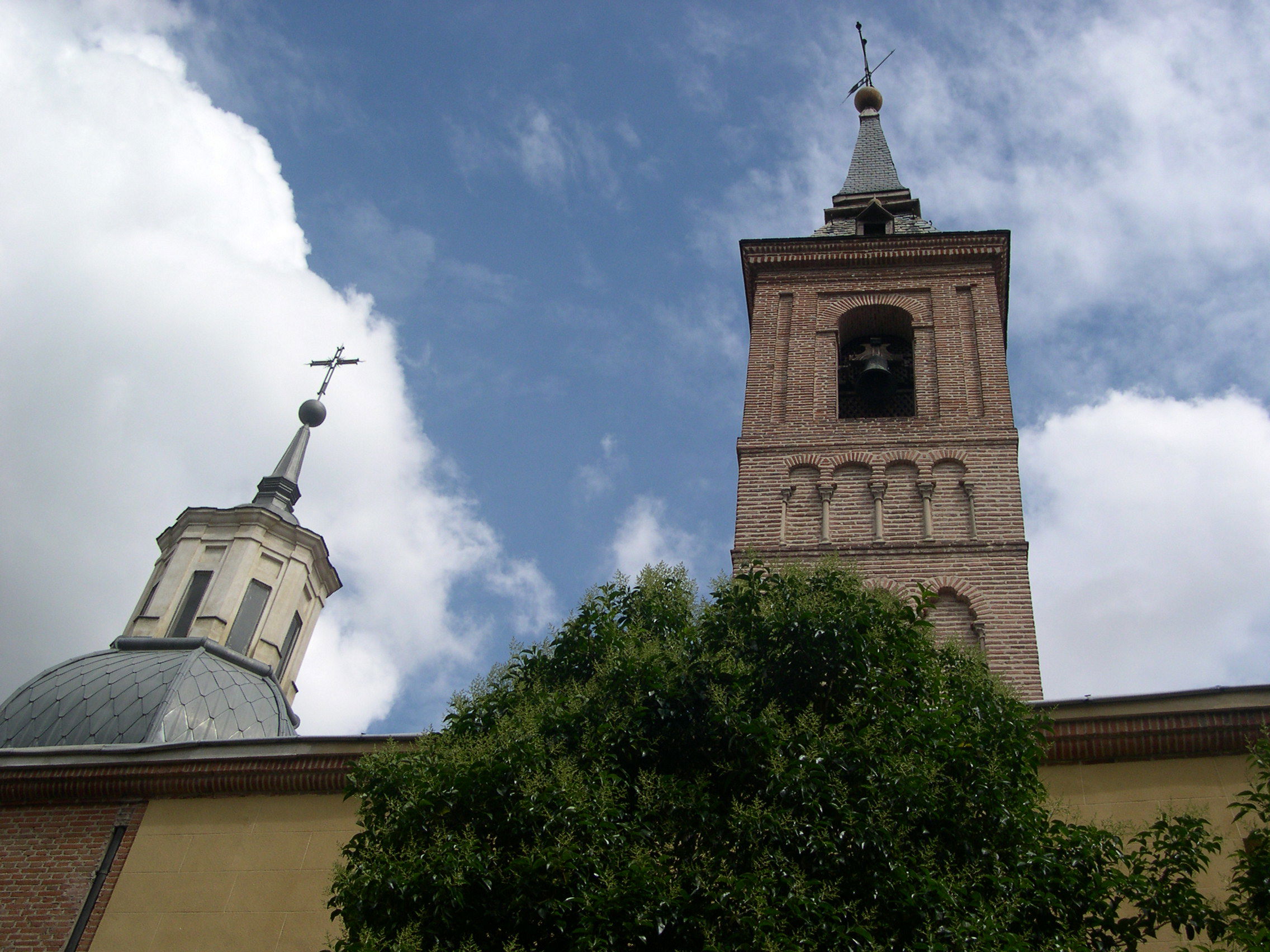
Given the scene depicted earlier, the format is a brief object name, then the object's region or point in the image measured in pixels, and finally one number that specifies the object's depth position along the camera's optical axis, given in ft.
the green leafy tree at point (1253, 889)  21.33
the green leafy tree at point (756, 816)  21.97
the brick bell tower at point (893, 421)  49.85
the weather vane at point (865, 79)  89.86
